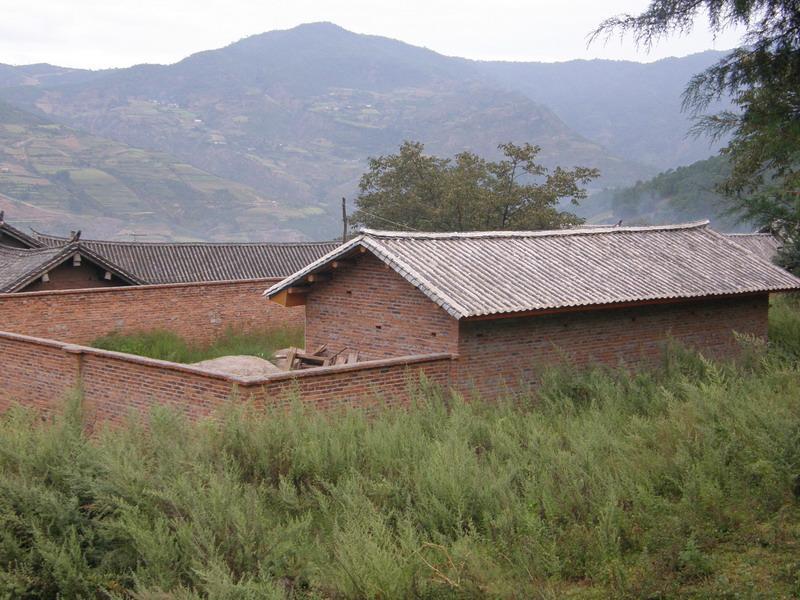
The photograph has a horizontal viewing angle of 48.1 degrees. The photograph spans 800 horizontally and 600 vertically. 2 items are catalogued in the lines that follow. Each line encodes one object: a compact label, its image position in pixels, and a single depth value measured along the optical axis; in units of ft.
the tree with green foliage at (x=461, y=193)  151.33
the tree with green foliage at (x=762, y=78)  39.63
